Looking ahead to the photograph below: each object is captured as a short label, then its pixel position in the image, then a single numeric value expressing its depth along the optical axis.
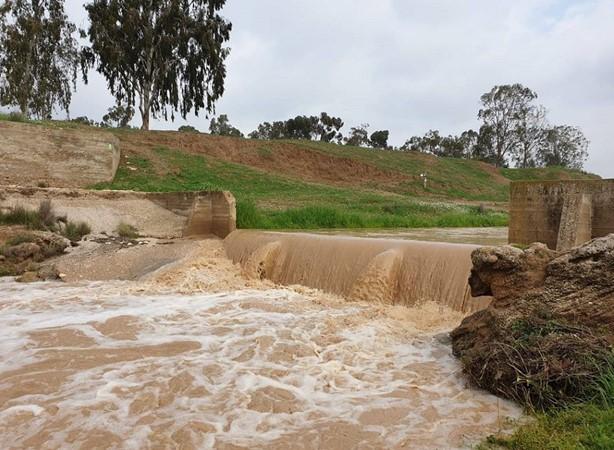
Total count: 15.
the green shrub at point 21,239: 10.85
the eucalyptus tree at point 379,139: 64.00
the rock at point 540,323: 3.81
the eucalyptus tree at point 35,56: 27.83
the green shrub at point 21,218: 11.69
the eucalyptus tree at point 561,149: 59.53
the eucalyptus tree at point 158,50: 30.22
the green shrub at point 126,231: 12.19
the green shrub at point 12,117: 19.39
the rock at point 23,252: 10.61
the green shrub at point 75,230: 11.68
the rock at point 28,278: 9.65
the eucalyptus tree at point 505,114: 55.78
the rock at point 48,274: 9.88
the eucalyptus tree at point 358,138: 64.31
